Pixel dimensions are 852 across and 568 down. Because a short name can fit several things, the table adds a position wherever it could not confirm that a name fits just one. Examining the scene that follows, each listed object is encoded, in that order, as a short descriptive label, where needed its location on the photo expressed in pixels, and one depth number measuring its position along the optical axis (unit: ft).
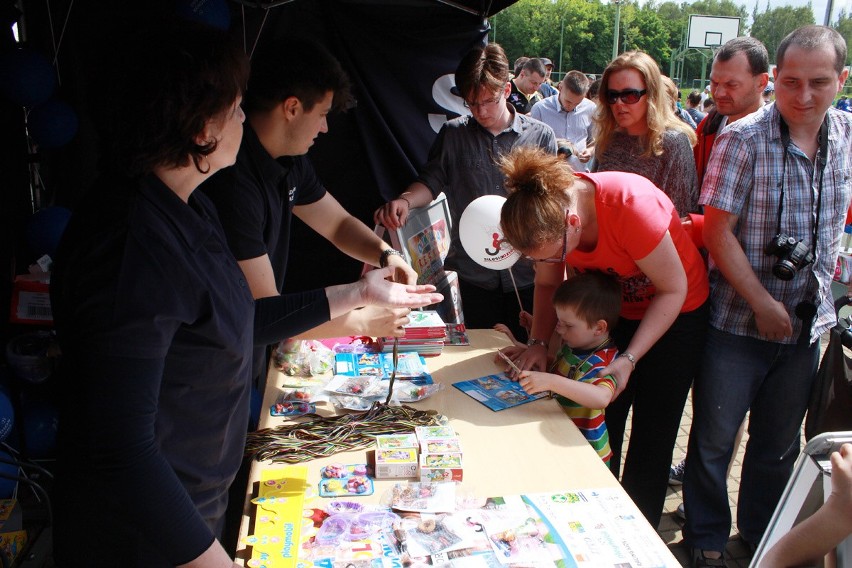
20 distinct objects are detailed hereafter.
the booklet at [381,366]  7.36
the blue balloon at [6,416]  8.83
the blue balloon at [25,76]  9.12
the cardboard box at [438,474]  5.34
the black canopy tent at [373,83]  11.71
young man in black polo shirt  5.79
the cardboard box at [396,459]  5.38
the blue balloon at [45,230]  9.88
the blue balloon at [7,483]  8.80
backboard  86.99
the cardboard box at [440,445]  5.51
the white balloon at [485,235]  8.90
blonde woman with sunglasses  8.87
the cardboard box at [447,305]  9.39
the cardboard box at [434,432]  5.81
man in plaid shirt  7.07
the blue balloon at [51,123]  9.71
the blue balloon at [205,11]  9.28
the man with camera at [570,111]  21.30
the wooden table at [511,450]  5.36
